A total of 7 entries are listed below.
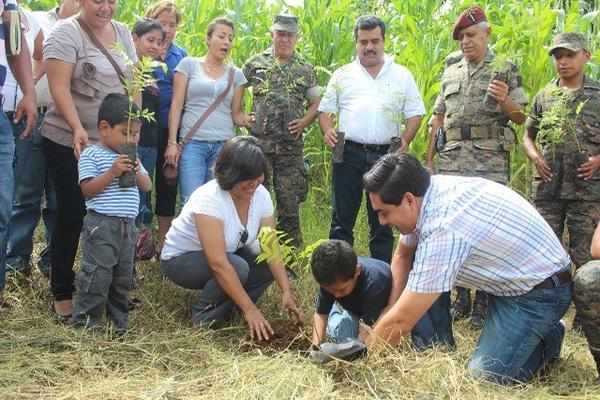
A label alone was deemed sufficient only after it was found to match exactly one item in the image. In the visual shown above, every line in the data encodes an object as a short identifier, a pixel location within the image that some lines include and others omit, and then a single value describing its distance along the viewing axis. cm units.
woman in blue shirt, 540
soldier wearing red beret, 493
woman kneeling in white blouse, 401
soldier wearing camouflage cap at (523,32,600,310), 473
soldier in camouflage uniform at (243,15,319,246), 562
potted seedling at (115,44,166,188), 387
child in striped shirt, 390
